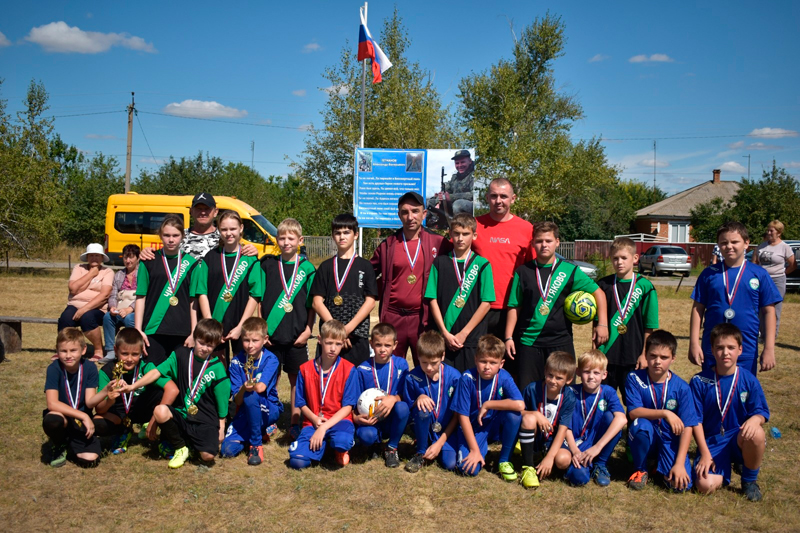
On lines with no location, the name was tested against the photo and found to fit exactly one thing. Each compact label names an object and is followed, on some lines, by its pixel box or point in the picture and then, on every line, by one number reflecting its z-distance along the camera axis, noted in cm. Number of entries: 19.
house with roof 4744
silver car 2738
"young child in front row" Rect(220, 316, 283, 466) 459
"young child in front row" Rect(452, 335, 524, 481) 437
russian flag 1259
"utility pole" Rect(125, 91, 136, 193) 2786
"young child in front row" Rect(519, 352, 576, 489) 429
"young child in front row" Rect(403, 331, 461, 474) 448
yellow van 1916
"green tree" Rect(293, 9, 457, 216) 2111
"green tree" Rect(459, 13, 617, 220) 2811
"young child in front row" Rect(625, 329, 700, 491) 416
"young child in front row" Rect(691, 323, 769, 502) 406
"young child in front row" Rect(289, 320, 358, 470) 448
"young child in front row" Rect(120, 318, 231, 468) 450
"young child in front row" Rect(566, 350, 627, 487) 427
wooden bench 821
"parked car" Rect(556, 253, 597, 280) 2126
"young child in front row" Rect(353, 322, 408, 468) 457
